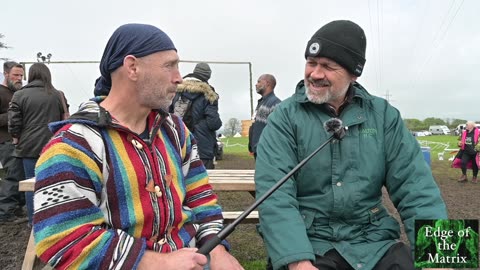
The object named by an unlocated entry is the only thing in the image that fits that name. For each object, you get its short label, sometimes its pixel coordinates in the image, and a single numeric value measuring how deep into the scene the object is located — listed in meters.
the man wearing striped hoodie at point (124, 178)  1.44
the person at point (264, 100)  6.47
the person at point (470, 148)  11.40
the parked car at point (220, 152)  15.60
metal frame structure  13.98
